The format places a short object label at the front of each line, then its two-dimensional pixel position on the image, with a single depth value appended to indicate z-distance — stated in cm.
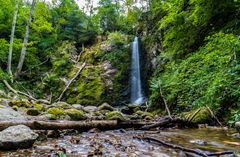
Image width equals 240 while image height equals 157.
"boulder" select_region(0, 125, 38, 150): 226
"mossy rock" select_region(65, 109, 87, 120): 476
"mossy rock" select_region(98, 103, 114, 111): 754
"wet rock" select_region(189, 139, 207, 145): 277
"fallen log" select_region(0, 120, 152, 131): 292
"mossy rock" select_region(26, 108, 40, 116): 477
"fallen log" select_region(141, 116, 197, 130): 411
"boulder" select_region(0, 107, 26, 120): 399
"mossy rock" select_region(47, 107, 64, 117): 481
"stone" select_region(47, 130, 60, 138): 308
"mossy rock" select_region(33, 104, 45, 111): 586
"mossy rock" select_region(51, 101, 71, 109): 673
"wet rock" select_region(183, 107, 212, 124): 460
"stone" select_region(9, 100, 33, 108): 632
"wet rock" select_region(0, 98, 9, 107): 627
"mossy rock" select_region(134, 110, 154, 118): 614
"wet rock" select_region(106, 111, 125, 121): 481
